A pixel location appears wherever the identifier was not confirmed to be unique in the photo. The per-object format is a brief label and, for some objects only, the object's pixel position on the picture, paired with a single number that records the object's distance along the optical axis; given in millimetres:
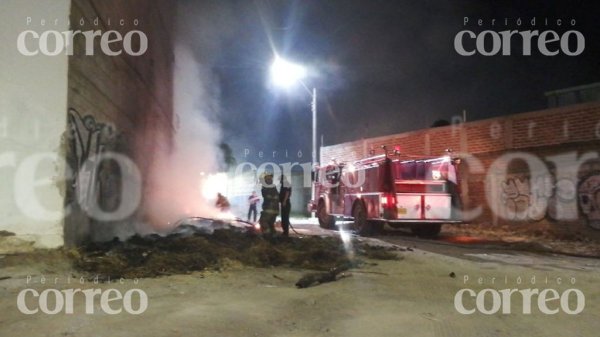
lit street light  16750
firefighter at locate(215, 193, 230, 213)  17969
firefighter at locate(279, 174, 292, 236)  10836
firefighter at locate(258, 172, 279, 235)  10047
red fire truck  11688
